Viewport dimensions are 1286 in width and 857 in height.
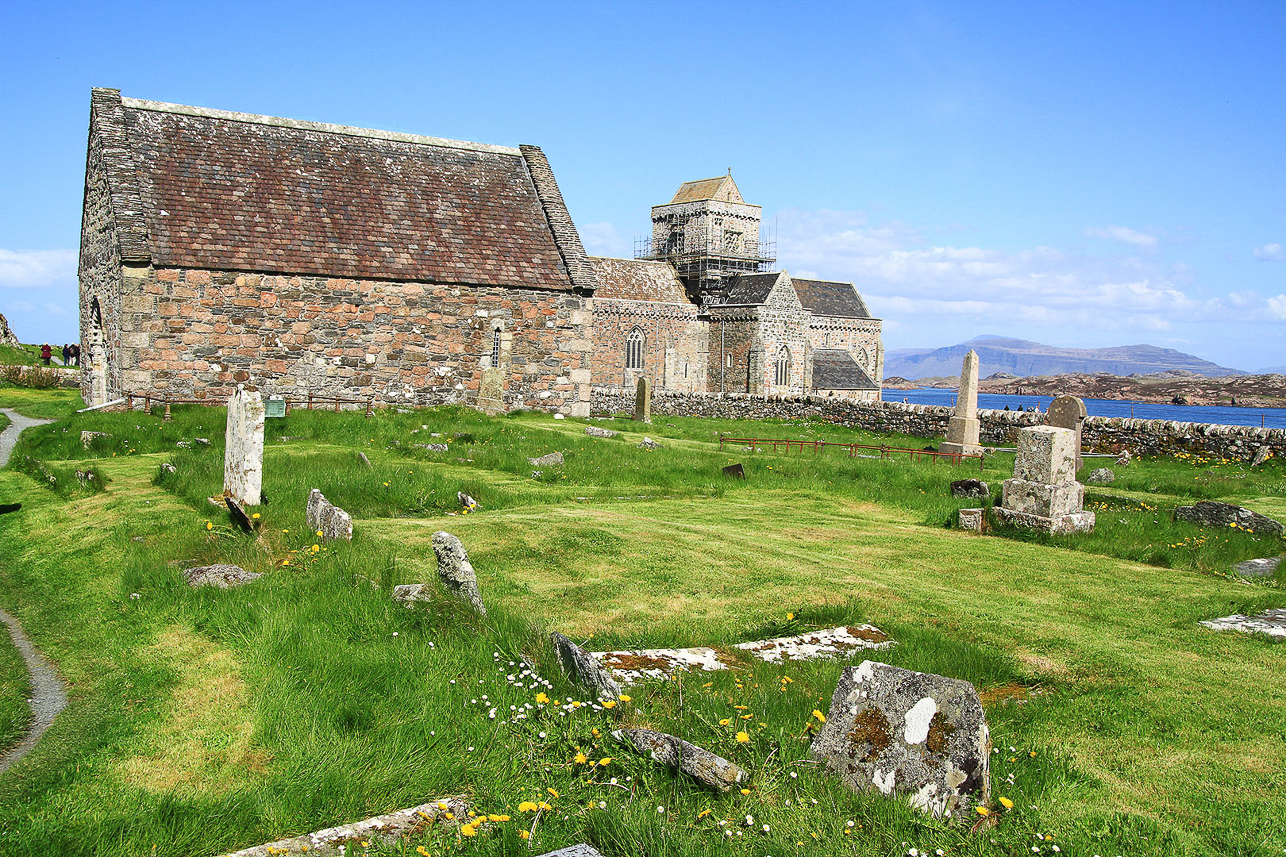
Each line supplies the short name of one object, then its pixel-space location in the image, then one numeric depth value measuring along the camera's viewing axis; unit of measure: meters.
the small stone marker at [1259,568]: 10.52
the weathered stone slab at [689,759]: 4.78
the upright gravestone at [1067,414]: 19.75
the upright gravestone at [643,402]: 28.39
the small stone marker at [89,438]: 16.98
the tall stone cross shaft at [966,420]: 23.33
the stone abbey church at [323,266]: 22.92
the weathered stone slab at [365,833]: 4.36
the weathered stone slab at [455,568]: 7.55
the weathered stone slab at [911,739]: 4.62
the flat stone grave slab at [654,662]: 6.35
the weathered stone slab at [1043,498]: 12.58
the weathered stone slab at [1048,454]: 12.67
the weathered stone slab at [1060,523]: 12.49
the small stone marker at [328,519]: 9.69
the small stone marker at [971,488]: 15.41
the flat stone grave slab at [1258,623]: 7.96
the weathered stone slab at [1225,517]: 12.15
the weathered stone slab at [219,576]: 8.24
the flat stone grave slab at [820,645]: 7.03
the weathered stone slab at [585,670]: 5.76
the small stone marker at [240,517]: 10.06
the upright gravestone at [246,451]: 10.88
